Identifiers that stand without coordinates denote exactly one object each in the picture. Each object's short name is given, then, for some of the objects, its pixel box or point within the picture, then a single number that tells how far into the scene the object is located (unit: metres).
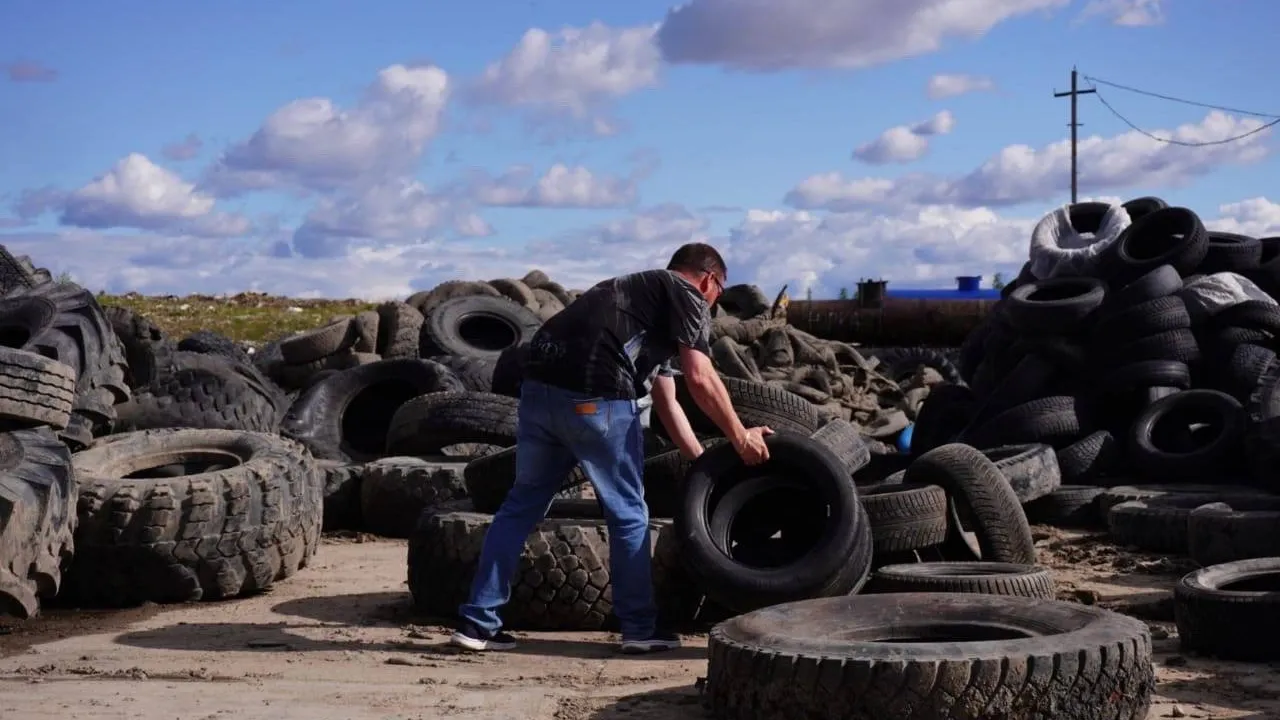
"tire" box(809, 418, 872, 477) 7.71
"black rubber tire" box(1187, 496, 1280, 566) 7.71
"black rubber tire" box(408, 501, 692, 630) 6.45
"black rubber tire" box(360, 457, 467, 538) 9.53
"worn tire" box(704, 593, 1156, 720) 4.23
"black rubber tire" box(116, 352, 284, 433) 10.73
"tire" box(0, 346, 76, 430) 6.21
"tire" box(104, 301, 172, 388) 11.67
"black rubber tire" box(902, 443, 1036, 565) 7.38
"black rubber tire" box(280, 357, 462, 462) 12.36
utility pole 41.19
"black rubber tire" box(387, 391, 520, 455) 10.23
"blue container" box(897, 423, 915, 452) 15.58
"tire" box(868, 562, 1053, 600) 6.13
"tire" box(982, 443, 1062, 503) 10.15
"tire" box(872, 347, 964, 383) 20.06
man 5.98
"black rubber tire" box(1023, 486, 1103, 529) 10.61
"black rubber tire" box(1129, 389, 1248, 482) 11.55
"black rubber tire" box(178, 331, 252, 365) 15.32
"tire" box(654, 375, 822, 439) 7.54
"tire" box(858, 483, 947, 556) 6.92
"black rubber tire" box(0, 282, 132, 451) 9.06
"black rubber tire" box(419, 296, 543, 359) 15.51
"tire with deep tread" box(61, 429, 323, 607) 7.22
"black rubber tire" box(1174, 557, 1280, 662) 5.53
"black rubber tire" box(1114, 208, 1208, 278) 13.85
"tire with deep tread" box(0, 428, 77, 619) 6.13
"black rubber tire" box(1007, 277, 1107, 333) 13.05
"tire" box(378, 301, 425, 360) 16.28
